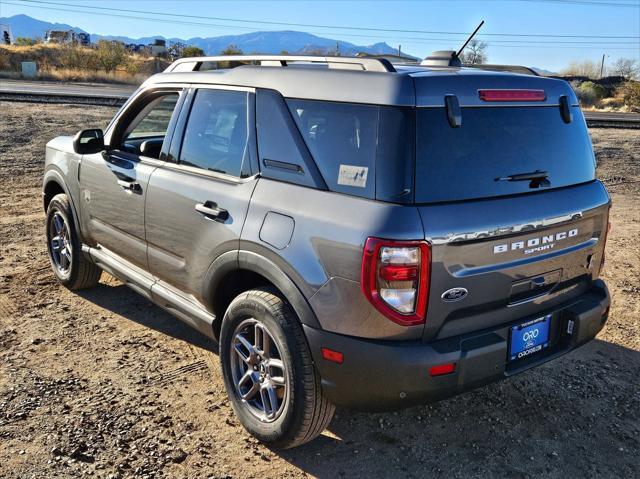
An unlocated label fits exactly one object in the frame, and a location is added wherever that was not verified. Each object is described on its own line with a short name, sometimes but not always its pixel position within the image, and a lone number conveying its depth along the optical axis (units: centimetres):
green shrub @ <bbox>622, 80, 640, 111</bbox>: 3597
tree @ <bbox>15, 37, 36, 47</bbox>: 6347
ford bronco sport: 246
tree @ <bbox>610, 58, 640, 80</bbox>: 6654
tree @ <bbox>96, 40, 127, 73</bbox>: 4397
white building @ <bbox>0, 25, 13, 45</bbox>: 6568
